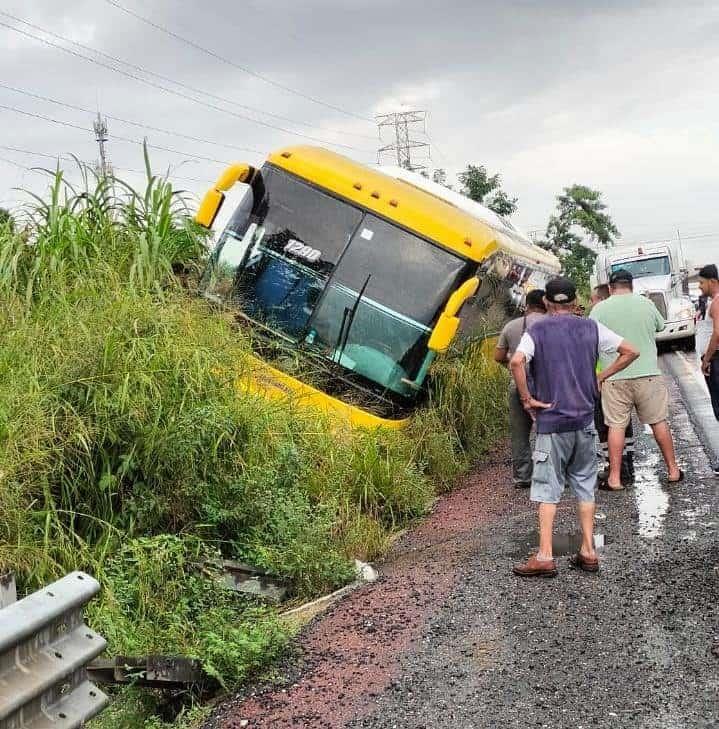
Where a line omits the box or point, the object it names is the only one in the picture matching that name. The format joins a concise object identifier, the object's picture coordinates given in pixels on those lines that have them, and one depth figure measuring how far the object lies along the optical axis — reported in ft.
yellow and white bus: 28.19
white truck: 75.97
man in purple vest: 19.04
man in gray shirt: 27.61
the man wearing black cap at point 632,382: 26.30
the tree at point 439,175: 151.43
